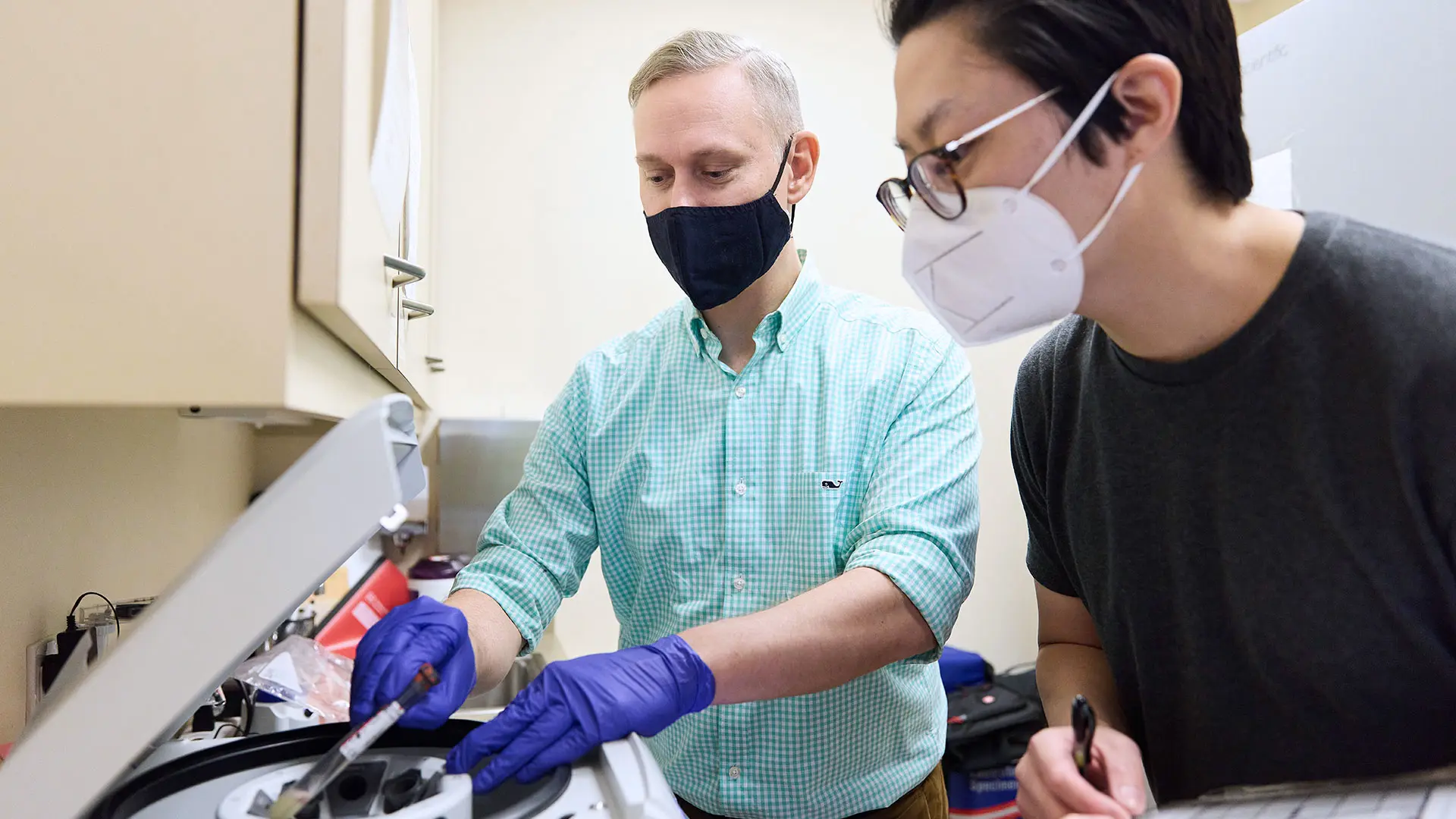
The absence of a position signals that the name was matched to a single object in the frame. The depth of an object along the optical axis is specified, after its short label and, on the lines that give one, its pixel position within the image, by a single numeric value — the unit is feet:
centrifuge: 1.66
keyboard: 2.04
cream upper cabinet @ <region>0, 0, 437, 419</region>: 1.74
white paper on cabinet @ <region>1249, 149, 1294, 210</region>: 4.99
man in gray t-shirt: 2.47
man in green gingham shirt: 3.73
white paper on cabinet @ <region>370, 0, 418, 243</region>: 2.54
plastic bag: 3.34
